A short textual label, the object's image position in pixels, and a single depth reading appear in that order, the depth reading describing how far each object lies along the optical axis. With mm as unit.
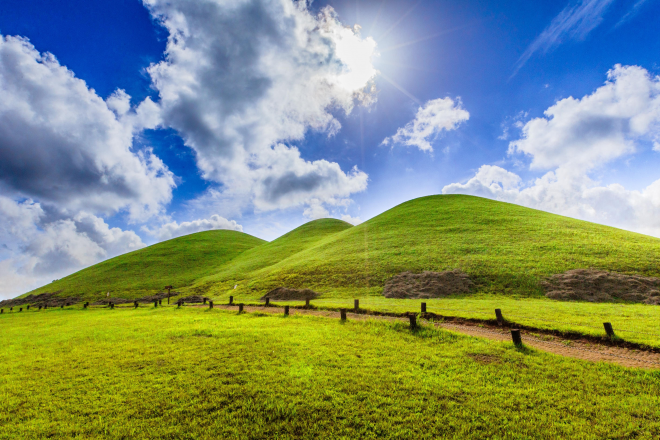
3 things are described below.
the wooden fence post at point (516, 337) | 11634
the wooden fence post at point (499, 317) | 15656
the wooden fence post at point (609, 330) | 12250
